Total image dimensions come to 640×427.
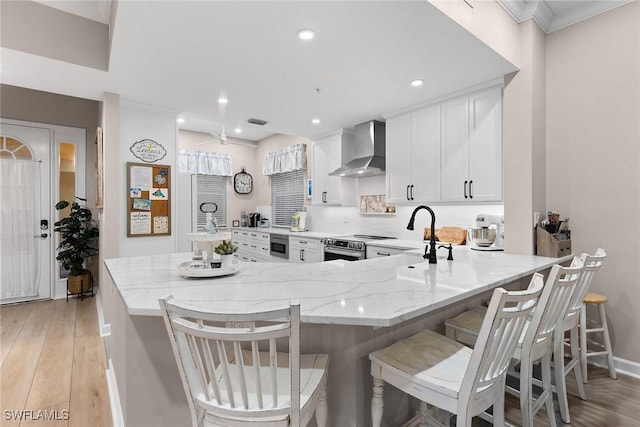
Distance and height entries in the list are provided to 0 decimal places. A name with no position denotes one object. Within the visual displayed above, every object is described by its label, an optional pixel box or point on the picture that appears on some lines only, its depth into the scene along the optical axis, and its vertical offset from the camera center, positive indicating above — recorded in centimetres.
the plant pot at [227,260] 185 -28
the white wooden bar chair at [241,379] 90 -54
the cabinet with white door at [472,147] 289 +64
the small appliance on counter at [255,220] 643 -14
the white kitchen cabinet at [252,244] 536 -57
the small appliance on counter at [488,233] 292 -20
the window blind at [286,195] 581 +34
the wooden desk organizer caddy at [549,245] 249 -26
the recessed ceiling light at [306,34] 210 +121
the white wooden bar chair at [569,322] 180 -66
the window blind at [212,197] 606 +32
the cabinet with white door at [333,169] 461 +69
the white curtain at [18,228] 419 -19
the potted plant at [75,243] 427 -40
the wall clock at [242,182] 655 +65
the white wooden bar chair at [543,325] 145 -55
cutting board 346 -25
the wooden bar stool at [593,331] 235 -94
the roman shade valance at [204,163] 586 +97
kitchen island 124 -37
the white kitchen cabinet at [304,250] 434 -53
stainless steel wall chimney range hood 408 +82
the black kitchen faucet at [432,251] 209 -25
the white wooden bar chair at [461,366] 109 -62
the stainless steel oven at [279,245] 485 -51
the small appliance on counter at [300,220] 543 -12
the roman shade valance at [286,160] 554 +99
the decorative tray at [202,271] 173 -32
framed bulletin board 348 +16
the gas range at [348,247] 368 -41
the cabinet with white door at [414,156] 339 +65
